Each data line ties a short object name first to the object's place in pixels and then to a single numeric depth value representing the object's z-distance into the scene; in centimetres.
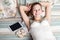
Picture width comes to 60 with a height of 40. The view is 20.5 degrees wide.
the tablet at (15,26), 179
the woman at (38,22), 166
